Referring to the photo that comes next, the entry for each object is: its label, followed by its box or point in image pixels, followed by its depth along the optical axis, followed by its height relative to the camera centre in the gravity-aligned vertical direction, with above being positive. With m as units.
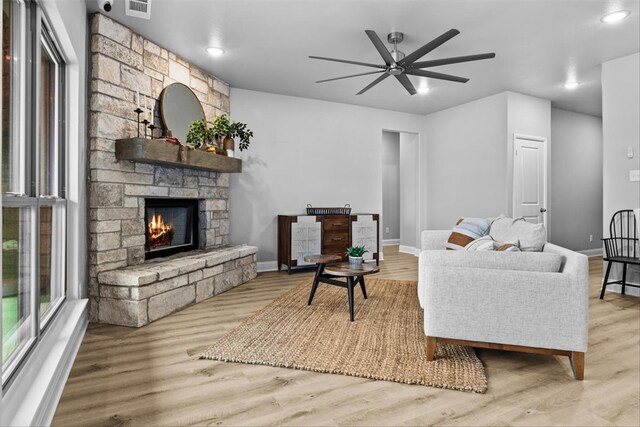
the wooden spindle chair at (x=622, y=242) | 3.94 -0.33
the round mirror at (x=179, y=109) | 3.85 +1.09
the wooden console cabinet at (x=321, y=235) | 5.15 -0.35
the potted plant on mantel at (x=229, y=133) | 4.33 +0.92
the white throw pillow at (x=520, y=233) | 2.48 -0.17
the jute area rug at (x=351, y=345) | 2.16 -0.91
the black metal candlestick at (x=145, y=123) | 3.49 +0.81
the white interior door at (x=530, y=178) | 5.48 +0.49
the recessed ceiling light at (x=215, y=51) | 3.92 +1.68
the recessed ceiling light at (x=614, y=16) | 3.18 +1.68
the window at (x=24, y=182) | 1.70 +0.14
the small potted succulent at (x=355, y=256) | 3.34 -0.40
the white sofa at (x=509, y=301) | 2.06 -0.51
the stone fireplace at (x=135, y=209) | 3.07 +0.01
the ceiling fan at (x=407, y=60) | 2.95 +1.29
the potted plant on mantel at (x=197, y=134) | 4.02 +0.81
